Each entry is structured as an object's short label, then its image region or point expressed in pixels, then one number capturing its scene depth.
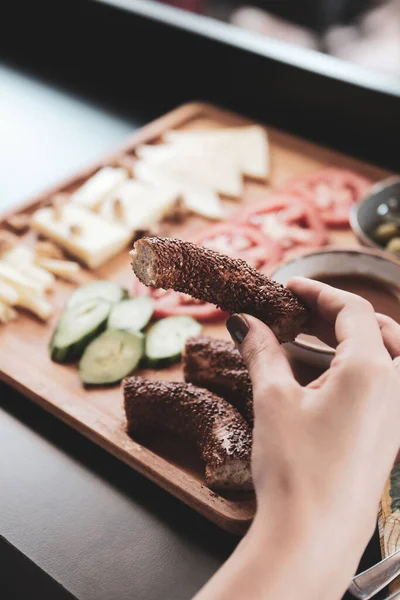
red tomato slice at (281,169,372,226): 0.74
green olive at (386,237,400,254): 0.68
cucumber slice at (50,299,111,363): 0.60
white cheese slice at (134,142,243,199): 0.78
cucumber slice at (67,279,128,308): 0.65
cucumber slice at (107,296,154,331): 0.62
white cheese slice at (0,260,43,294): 0.64
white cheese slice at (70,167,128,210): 0.75
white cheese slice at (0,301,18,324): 0.64
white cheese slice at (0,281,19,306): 0.64
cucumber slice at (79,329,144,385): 0.58
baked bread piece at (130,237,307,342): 0.48
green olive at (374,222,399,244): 0.70
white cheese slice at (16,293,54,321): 0.64
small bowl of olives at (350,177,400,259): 0.69
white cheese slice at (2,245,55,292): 0.67
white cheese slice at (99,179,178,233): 0.73
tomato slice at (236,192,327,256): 0.72
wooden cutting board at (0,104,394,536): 0.49
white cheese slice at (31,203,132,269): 0.69
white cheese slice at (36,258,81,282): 0.68
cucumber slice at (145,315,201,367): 0.59
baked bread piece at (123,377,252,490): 0.49
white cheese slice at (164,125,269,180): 0.80
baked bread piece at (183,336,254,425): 0.54
